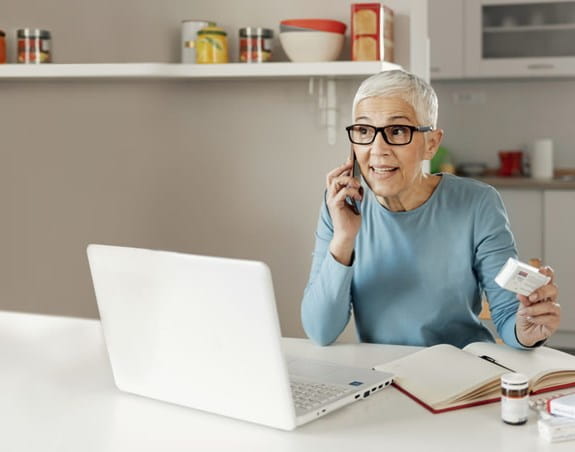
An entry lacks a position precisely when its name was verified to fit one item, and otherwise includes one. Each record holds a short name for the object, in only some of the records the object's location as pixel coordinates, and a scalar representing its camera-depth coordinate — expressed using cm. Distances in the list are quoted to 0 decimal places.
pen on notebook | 151
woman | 179
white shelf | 281
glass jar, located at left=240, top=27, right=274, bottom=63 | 291
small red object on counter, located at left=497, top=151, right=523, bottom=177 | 488
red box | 278
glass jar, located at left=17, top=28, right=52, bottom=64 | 304
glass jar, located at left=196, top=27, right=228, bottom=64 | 292
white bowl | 283
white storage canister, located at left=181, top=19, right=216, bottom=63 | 300
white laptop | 120
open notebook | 136
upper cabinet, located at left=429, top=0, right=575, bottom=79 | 466
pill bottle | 124
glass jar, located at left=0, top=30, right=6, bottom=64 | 313
